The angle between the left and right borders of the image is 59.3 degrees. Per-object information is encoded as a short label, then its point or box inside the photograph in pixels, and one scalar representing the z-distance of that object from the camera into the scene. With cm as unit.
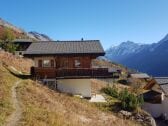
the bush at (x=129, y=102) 1787
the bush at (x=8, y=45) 3266
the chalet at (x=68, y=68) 1900
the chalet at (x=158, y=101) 2248
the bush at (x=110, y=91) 2230
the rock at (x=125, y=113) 1706
